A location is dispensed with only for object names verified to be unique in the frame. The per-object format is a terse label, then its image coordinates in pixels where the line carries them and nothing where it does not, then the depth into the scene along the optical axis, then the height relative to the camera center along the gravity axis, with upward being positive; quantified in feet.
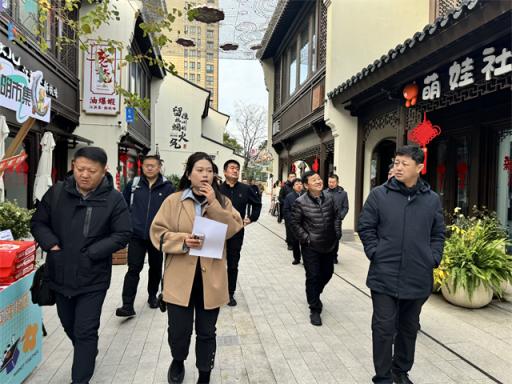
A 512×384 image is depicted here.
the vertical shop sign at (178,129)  85.87 +13.22
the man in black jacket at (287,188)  32.90 -0.05
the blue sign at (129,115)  38.32 +7.32
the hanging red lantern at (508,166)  19.83 +1.34
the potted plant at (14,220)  13.60 -1.41
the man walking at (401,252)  9.32 -1.60
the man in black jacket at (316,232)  14.25 -1.72
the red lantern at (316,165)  39.55 +2.46
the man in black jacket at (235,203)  15.67 -0.72
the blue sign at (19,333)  8.54 -3.76
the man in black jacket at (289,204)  24.19 -1.21
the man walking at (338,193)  25.21 -0.32
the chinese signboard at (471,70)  15.03 +5.44
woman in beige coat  8.79 -1.98
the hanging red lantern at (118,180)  38.47 +0.49
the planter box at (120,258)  23.38 -4.62
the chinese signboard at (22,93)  11.08 +2.87
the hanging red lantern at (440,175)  24.68 +1.00
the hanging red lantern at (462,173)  22.65 +1.08
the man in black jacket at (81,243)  8.86 -1.41
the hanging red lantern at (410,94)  21.70 +5.65
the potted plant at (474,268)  15.51 -3.31
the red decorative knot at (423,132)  20.42 +3.20
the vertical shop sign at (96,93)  35.32 +8.84
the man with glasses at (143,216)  14.49 -1.23
